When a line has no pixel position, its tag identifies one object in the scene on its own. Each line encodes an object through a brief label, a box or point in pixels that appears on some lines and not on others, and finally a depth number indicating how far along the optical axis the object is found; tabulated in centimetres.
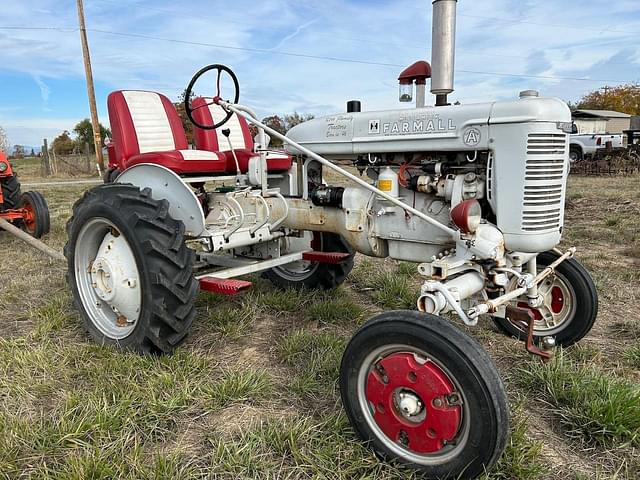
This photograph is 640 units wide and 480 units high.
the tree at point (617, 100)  4072
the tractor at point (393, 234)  199
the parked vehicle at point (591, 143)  1702
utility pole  1706
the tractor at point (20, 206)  643
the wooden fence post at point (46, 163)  2066
